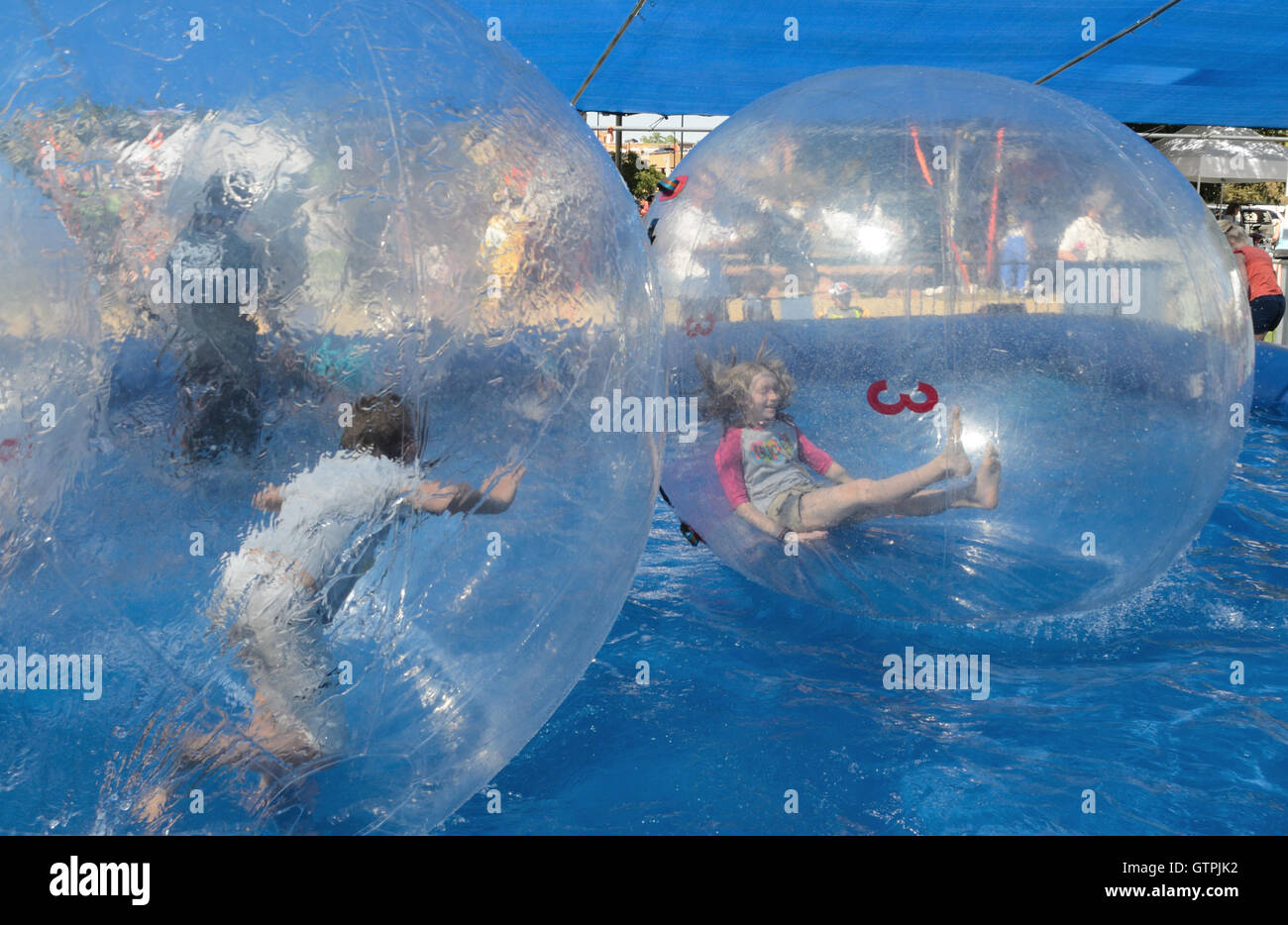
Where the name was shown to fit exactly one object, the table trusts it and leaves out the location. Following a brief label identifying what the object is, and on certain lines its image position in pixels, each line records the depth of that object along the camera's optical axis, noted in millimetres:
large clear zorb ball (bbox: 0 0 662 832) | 1743
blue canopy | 6930
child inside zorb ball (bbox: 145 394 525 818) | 1854
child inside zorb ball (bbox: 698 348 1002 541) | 3119
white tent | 16125
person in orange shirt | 8523
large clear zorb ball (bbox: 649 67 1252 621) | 2988
